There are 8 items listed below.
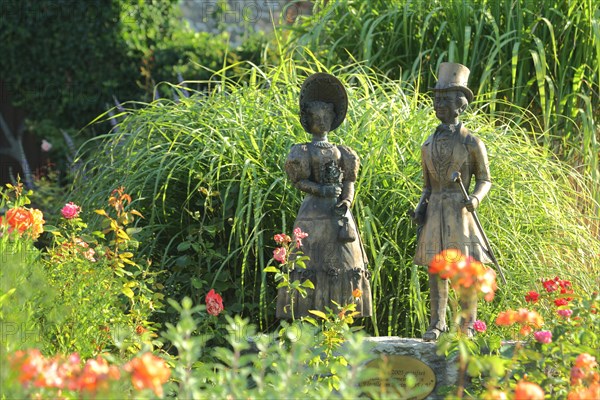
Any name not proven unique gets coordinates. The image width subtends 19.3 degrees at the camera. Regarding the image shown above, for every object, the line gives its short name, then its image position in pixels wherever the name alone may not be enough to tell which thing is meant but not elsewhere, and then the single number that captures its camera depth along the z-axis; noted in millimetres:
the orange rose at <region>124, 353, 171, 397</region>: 4270
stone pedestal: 7746
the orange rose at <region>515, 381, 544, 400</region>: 4518
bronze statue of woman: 8067
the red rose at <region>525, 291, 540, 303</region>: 7454
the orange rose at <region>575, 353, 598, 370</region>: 5441
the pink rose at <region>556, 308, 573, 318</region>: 6569
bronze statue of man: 7760
